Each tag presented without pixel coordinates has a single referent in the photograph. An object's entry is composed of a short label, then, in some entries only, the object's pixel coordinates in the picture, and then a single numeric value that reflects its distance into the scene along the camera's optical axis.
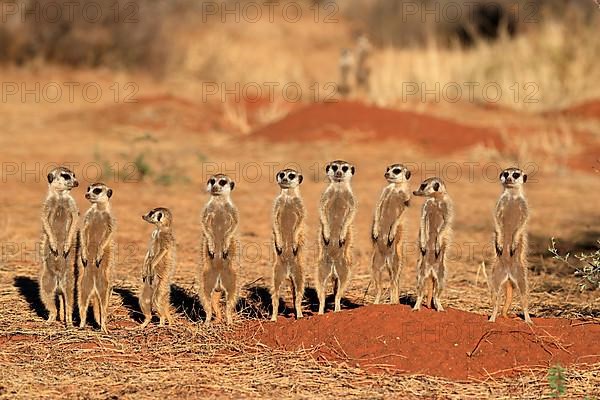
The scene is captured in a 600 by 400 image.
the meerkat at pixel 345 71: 46.47
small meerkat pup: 15.52
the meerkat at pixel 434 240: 15.49
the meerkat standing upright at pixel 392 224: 16.20
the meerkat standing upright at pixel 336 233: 16.12
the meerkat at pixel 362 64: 47.44
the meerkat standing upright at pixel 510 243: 15.37
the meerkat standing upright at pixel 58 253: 15.71
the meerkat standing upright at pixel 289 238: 15.82
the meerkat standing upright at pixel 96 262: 15.38
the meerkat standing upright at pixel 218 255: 15.63
